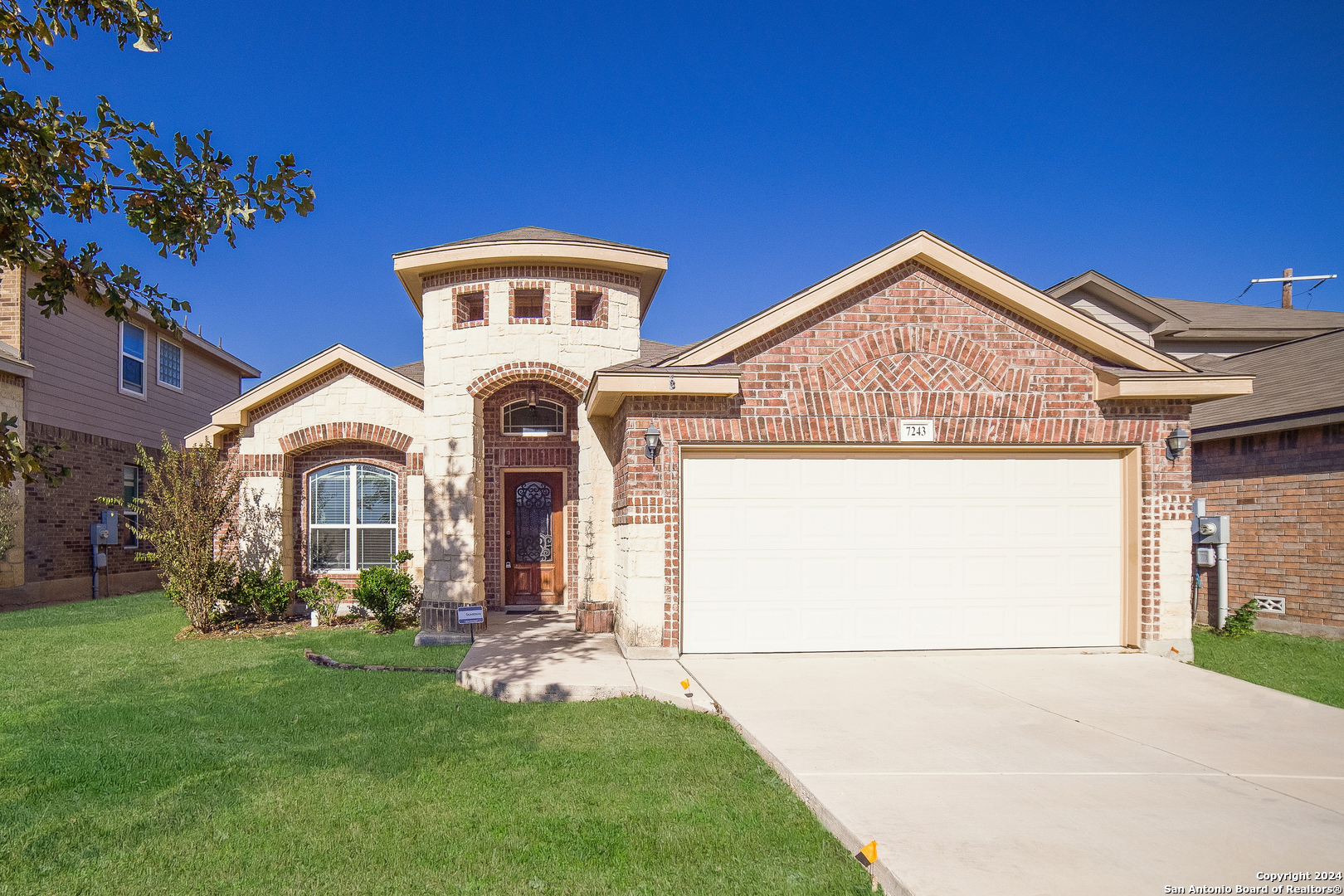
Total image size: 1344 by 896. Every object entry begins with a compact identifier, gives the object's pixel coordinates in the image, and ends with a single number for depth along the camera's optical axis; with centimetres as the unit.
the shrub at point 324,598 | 1201
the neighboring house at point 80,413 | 1464
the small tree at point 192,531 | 1155
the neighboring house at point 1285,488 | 1055
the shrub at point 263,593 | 1214
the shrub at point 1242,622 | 1092
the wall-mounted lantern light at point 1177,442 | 897
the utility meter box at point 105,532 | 1631
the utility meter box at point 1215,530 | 1079
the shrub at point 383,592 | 1134
